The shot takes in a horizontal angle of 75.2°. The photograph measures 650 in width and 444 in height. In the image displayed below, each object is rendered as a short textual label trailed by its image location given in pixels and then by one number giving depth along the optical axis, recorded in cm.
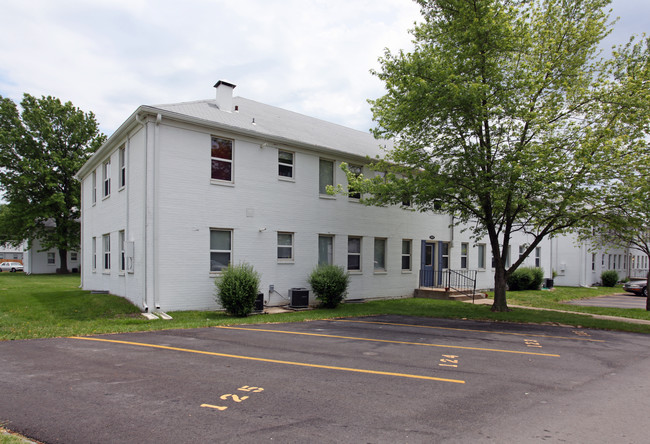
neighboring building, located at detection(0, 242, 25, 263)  7875
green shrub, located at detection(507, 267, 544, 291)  2622
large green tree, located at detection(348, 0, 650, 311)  1241
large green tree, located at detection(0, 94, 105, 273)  3738
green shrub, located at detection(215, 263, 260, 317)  1327
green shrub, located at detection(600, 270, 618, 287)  3606
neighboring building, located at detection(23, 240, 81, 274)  4472
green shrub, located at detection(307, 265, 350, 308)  1598
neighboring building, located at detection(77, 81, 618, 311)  1370
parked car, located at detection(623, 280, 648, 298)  2817
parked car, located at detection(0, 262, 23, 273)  5484
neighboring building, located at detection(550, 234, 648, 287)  3325
